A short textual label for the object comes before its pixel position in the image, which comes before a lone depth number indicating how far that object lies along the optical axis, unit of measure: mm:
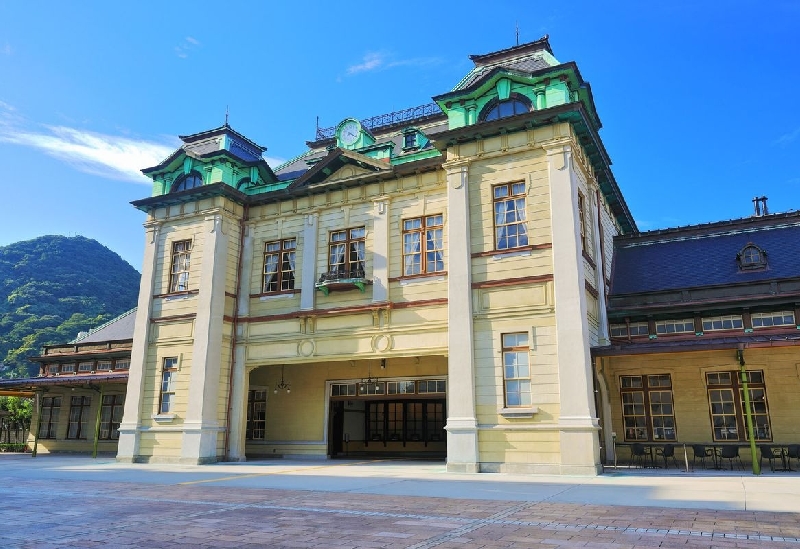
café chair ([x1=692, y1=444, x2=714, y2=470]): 15662
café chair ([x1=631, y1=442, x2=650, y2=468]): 16344
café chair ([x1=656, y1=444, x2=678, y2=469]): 15999
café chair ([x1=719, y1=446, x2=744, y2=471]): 15039
